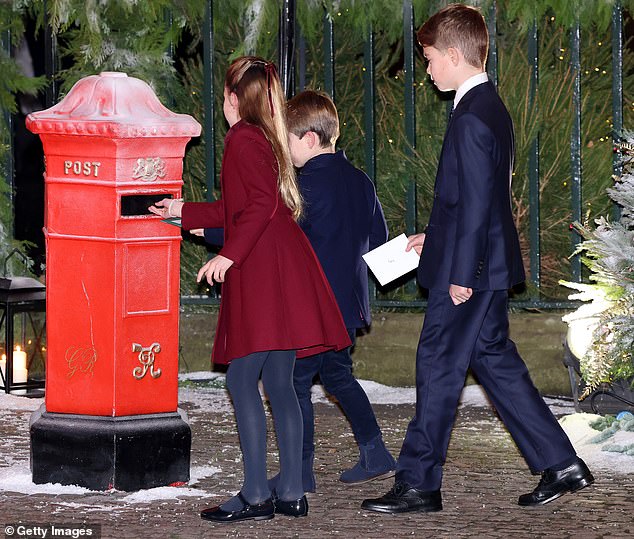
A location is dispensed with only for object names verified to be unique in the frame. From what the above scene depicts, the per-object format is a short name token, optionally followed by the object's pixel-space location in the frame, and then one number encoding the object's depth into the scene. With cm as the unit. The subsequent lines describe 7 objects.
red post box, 1132
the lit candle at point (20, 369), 1603
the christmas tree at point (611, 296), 1321
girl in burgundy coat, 1042
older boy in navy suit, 1065
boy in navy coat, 1152
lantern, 1543
